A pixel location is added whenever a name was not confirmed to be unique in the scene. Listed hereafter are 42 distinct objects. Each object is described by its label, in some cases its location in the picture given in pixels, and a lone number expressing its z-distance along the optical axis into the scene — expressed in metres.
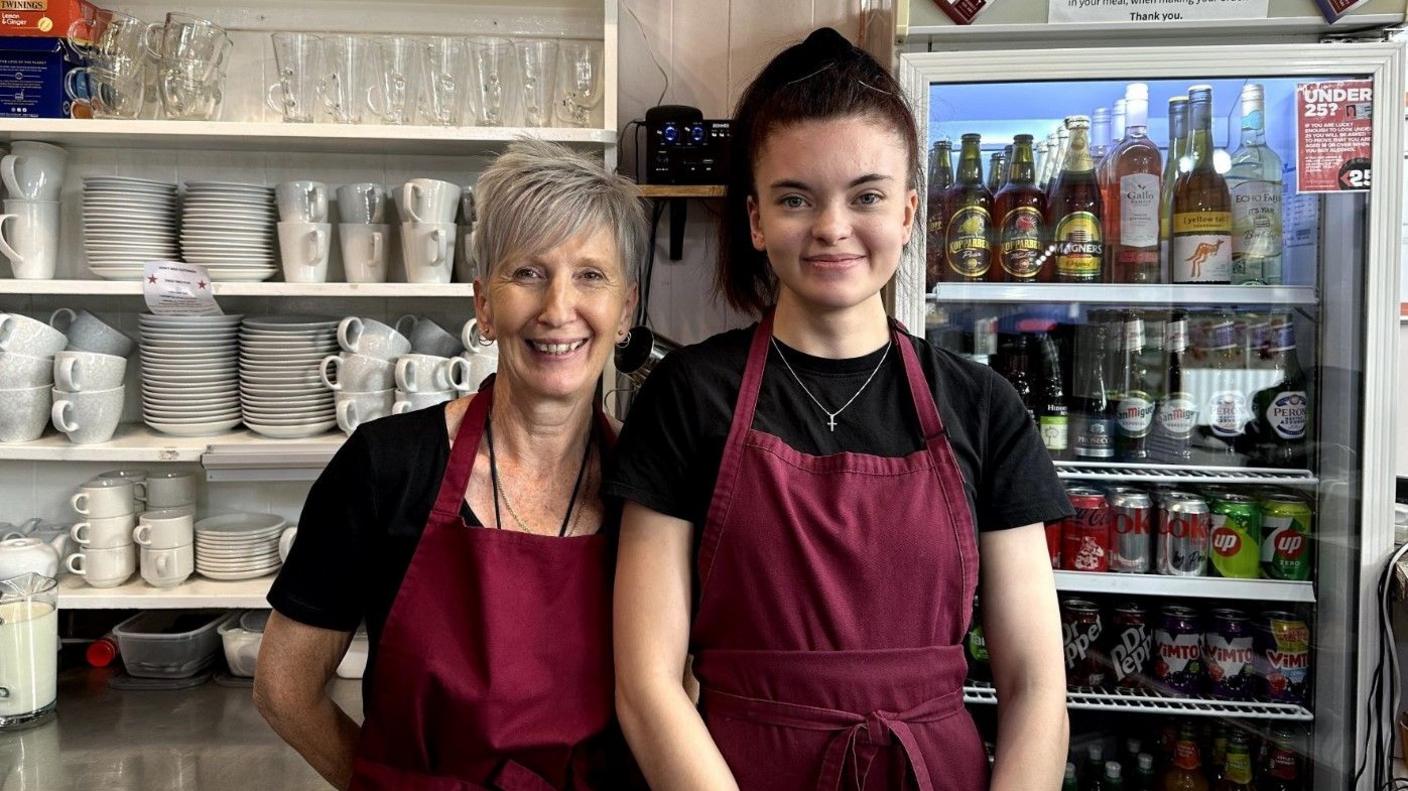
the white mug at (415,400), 2.04
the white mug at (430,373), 2.02
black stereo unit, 2.21
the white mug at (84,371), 1.99
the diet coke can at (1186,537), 1.99
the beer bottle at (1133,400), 2.03
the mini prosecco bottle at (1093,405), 2.04
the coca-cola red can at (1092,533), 2.01
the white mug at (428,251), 2.04
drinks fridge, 1.86
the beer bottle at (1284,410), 1.95
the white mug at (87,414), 2.01
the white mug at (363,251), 2.08
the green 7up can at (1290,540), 1.94
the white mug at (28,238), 2.05
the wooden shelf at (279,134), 2.00
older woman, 1.09
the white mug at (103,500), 2.07
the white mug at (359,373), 2.03
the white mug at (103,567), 2.06
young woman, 1.04
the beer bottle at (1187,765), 2.05
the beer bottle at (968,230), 2.00
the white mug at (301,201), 2.06
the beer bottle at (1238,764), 2.02
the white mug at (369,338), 2.04
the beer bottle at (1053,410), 2.03
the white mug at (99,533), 2.07
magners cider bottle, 1.98
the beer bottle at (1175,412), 2.02
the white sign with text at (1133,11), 1.72
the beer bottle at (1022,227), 2.00
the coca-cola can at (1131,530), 2.00
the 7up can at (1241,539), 1.97
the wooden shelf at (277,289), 2.02
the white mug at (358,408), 2.03
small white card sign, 2.00
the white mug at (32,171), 2.04
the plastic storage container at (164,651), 2.13
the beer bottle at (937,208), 2.01
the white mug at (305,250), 2.06
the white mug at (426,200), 2.02
